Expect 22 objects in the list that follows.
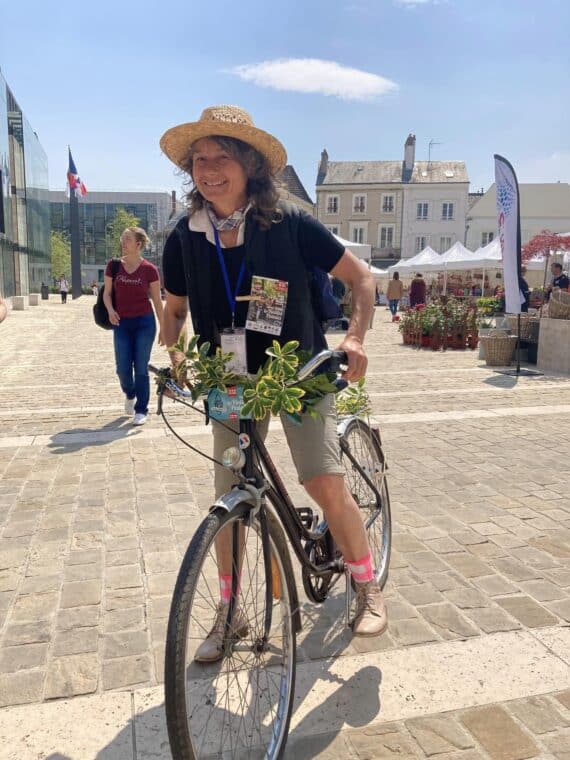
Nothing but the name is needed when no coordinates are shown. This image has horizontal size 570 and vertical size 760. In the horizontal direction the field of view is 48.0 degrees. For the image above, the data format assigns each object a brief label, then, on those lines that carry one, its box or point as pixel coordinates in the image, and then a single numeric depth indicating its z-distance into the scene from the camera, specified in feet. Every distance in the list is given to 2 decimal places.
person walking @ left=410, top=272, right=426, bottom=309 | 68.90
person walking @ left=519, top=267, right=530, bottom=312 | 34.21
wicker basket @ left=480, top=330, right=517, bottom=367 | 36.83
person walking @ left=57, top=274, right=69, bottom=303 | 135.74
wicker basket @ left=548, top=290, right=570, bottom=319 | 34.55
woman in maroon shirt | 21.24
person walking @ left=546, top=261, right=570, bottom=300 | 48.78
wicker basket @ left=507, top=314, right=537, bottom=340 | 38.34
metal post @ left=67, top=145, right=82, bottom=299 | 165.68
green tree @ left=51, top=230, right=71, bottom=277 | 278.46
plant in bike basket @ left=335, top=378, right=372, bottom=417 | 9.97
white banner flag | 33.88
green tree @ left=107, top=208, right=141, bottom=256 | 278.50
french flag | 160.56
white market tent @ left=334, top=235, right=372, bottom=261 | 69.10
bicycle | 6.53
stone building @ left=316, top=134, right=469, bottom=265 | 199.00
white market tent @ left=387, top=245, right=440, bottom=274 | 90.02
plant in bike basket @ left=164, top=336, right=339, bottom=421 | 6.55
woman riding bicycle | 7.44
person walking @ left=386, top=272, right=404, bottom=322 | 75.72
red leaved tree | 62.27
